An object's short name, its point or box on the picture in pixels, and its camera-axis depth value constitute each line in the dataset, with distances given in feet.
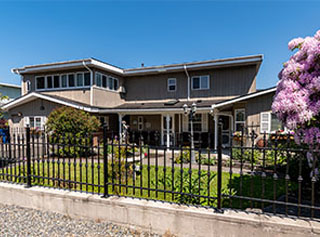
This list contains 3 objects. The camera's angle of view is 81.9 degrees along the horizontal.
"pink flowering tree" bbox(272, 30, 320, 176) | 9.23
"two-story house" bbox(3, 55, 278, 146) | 38.37
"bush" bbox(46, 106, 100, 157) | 28.84
